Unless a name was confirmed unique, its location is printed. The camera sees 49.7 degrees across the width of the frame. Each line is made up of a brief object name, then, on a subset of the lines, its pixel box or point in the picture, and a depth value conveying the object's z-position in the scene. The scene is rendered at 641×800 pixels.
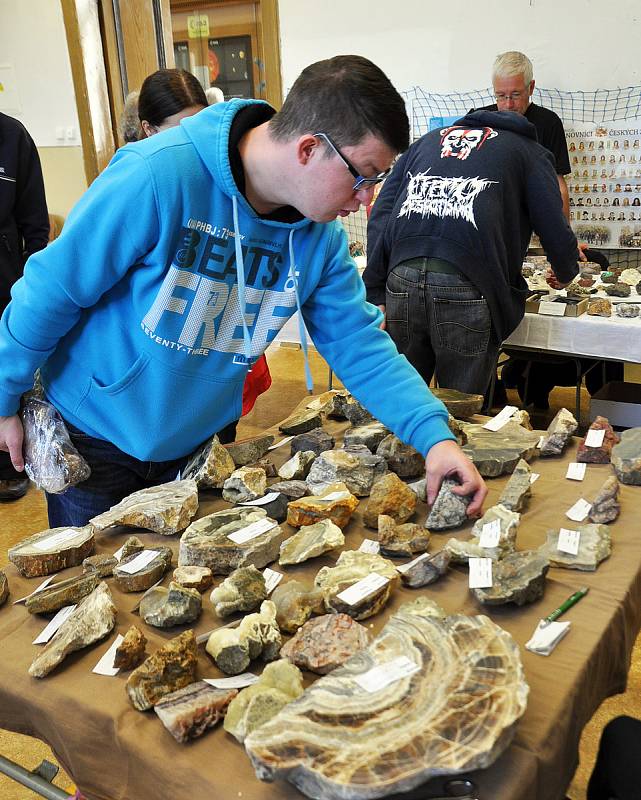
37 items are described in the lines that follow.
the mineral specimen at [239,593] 1.21
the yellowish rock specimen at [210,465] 1.62
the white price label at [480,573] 1.24
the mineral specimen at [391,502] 1.52
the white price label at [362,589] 1.19
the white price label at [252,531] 1.40
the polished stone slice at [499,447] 1.72
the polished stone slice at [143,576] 1.29
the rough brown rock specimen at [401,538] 1.41
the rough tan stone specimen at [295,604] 1.18
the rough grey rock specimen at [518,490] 1.55
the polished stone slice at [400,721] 0.80
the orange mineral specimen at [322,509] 1.49
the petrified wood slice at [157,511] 1.47
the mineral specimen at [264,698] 0.95
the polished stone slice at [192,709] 0.95
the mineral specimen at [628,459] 1.66
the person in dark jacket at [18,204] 3.09
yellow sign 6.34
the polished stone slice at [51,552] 1.36
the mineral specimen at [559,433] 1.84
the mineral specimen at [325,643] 1.06
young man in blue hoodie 1.23
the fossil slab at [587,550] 1.32
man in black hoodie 2.54
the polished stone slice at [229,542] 1.35
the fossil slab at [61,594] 1.24
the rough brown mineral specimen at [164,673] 1.02
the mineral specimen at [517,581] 1.21
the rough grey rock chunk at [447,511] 1.50
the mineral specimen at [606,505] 1.50
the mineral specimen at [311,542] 1.37
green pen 1.18
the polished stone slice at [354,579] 1.19
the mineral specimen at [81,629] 1.10
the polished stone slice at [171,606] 1.19
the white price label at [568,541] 1.35
